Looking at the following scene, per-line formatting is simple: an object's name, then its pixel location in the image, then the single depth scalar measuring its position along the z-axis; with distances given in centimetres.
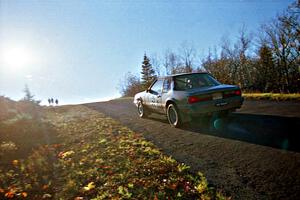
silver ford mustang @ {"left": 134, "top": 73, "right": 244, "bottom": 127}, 542
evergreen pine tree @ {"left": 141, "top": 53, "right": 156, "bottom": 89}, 4419
